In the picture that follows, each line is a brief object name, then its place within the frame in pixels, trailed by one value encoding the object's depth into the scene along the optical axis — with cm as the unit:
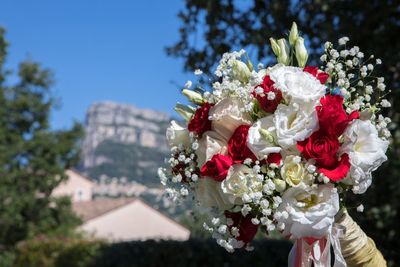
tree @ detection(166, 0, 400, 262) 697
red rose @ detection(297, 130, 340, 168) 191
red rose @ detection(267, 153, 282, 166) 195
